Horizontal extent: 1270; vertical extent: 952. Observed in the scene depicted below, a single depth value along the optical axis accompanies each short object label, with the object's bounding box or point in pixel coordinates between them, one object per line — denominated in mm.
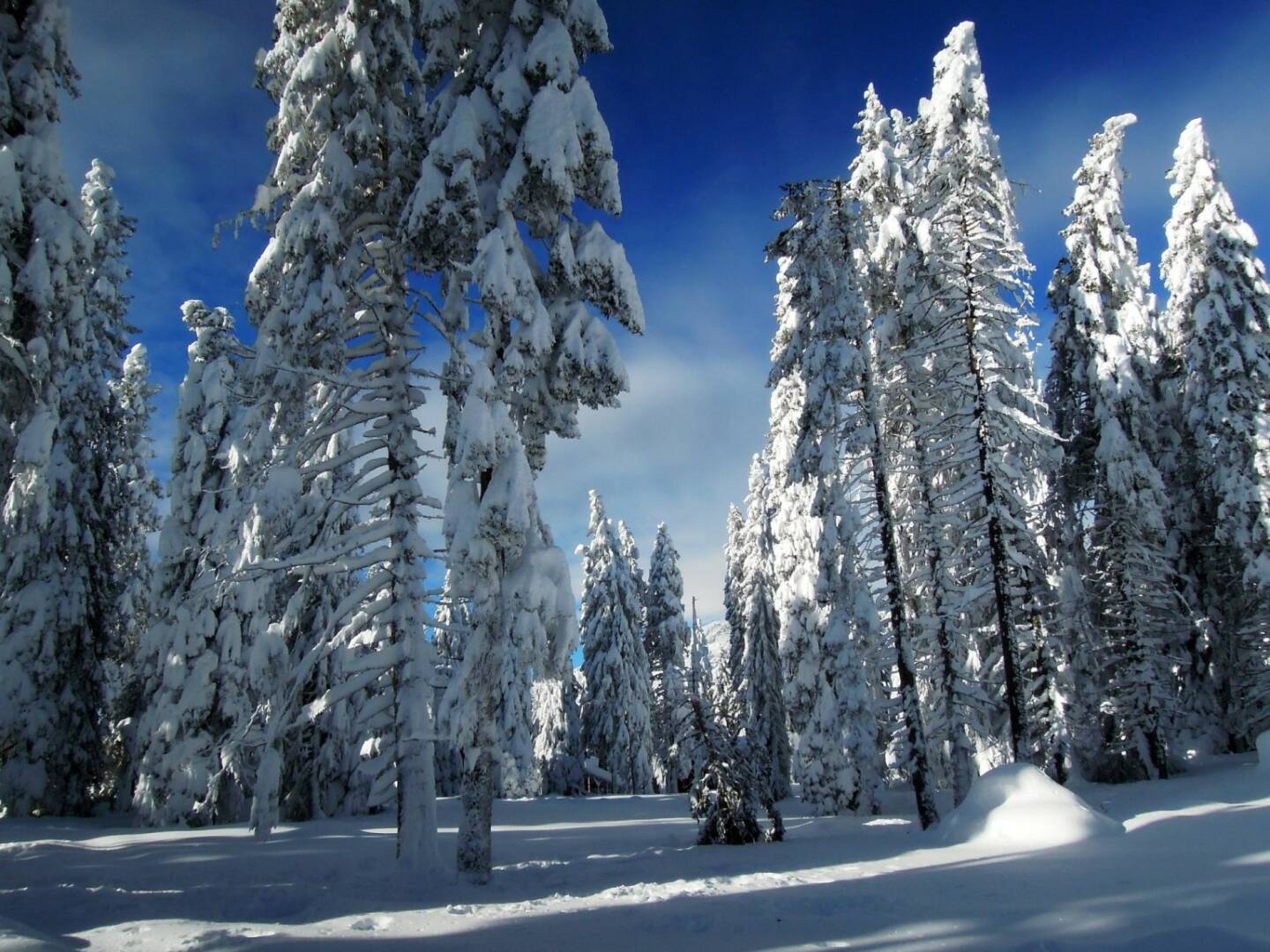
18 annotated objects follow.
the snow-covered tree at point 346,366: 10992
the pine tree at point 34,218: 10617
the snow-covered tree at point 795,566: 23203
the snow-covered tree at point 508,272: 10312
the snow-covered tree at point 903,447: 17547
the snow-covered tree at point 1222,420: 21797
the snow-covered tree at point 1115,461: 22281
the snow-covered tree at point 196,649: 20844
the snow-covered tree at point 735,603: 38531
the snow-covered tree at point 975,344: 16750
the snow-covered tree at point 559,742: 43188
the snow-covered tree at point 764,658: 33744
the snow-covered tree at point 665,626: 47562
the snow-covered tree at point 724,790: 16656
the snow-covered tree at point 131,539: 24750
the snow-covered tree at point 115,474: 24031
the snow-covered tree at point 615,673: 41250
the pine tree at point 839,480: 17906
